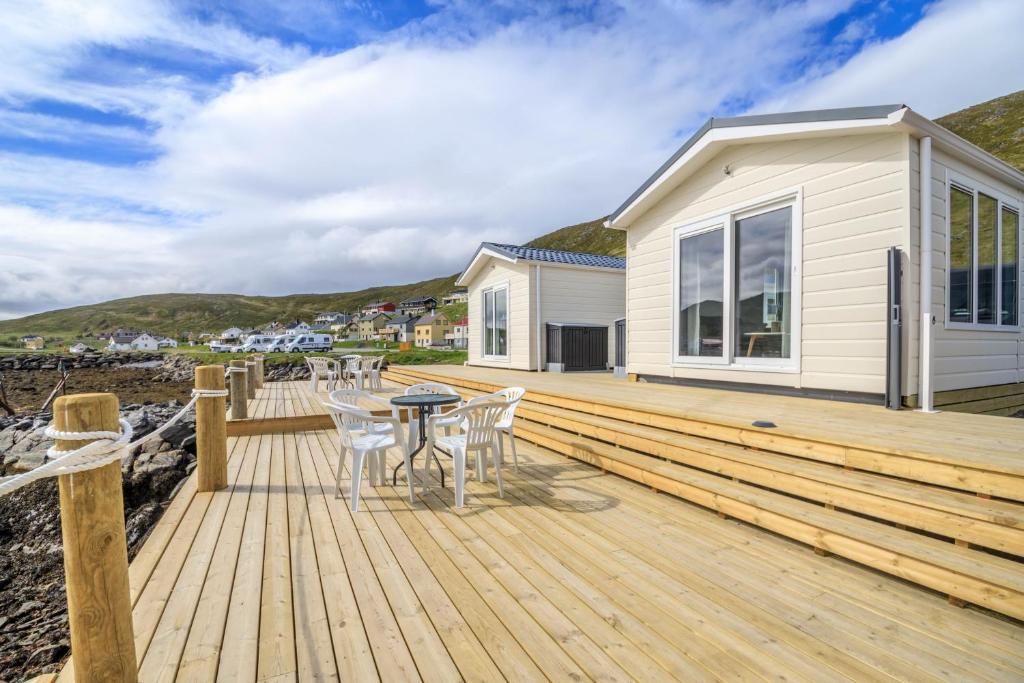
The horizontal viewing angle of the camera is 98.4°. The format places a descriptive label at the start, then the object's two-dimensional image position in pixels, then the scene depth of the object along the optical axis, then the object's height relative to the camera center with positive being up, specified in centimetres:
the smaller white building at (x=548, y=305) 943 +68
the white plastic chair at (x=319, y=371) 921 -74
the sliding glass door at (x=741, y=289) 479 +52
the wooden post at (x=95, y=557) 135 -68
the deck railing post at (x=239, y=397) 617 -85
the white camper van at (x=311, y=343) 3990 -58
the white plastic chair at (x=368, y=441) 321 -81
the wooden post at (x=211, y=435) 352 -79
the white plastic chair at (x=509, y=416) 366 -70
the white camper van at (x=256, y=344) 4044 -71
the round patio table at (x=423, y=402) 372 -57
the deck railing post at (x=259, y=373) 1058 -86
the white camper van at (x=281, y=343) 4406 -58
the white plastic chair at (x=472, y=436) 320 -77
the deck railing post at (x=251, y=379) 894 -88
